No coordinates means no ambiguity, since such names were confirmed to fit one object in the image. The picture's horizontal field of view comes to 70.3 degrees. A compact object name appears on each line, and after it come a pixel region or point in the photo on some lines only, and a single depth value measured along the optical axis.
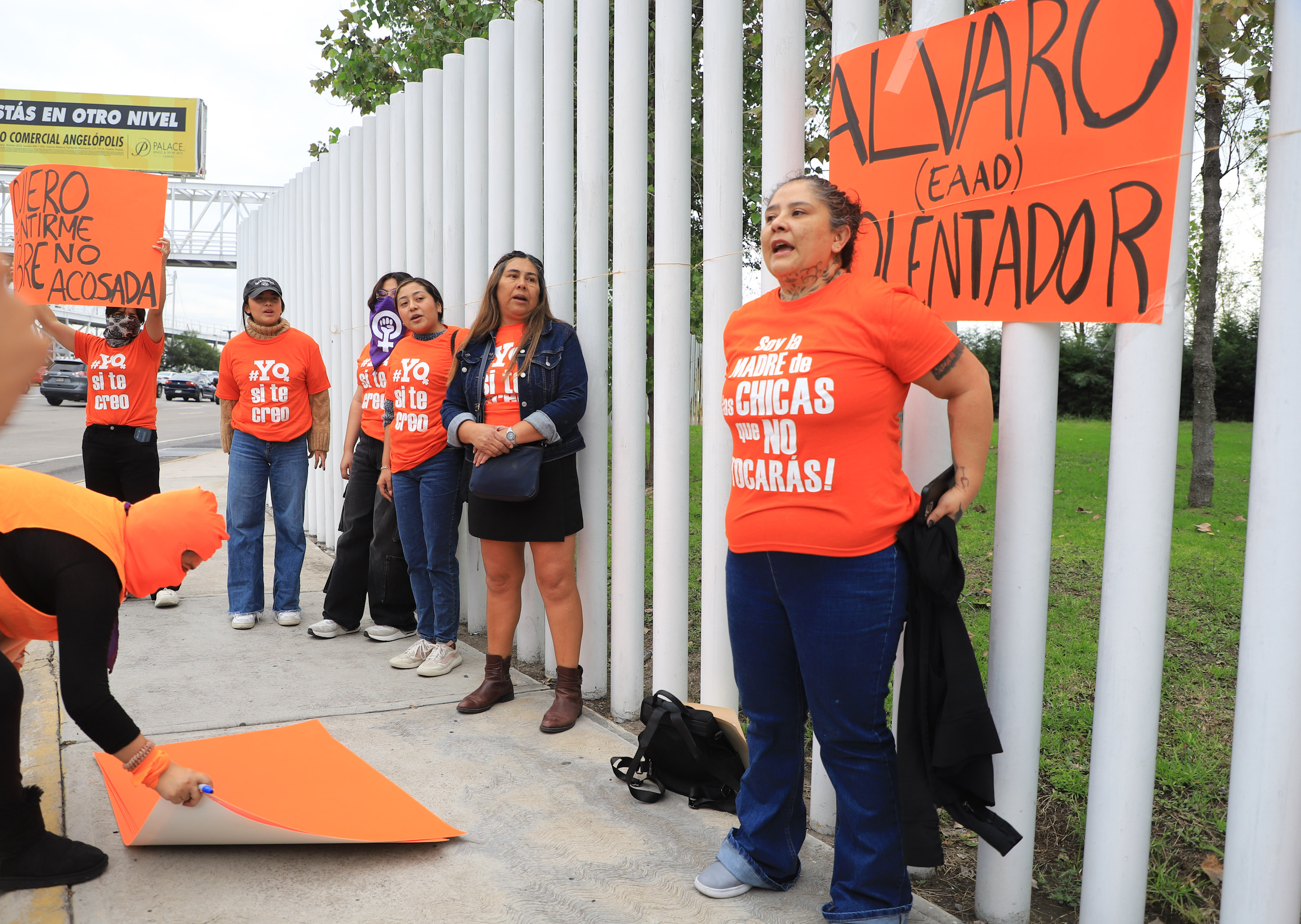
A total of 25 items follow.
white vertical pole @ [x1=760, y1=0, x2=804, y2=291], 3.16
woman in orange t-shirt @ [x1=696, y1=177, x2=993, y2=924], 2.25
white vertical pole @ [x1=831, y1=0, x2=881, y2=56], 2.84
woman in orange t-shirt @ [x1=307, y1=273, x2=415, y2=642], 5.20
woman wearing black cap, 5.41
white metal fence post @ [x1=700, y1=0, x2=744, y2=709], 3.42
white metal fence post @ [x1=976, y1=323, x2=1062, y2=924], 2.45
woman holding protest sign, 5.39
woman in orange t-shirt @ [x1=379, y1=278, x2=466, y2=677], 4.61
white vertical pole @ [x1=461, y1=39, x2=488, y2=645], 5.18
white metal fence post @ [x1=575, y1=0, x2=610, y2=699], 4.20
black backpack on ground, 3.17
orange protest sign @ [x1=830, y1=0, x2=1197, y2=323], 2.18
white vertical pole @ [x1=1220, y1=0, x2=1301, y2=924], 1.96
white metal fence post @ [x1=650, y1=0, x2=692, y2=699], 3.71
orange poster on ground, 2.63
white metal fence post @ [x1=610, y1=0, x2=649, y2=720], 3.95
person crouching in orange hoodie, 2.37
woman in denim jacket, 3.87
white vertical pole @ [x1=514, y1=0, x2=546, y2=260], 4.68
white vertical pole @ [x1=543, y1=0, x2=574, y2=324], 4.40
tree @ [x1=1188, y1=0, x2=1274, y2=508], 3.60
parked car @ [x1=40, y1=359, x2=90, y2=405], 30.05
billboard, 51.09
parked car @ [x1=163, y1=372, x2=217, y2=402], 50.69
